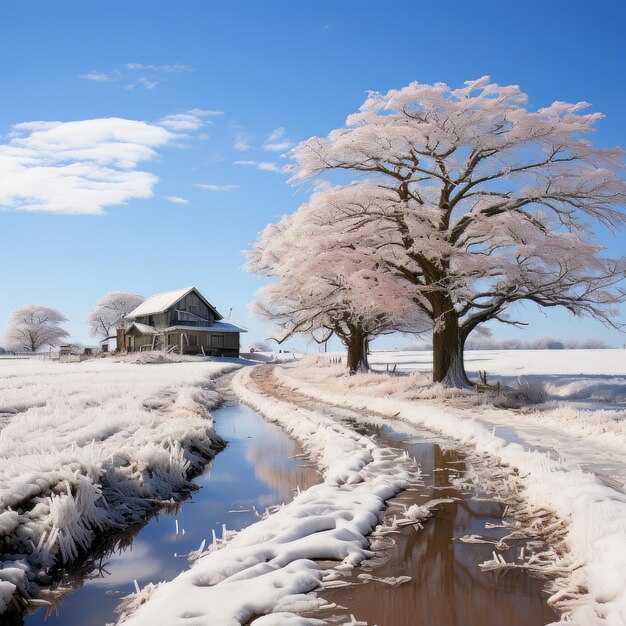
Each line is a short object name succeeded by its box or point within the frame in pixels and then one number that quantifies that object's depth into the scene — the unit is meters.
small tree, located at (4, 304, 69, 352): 98.75
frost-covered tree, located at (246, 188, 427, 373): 21.06
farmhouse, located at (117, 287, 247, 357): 61.25
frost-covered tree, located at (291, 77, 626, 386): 19.17
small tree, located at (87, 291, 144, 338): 100.00
